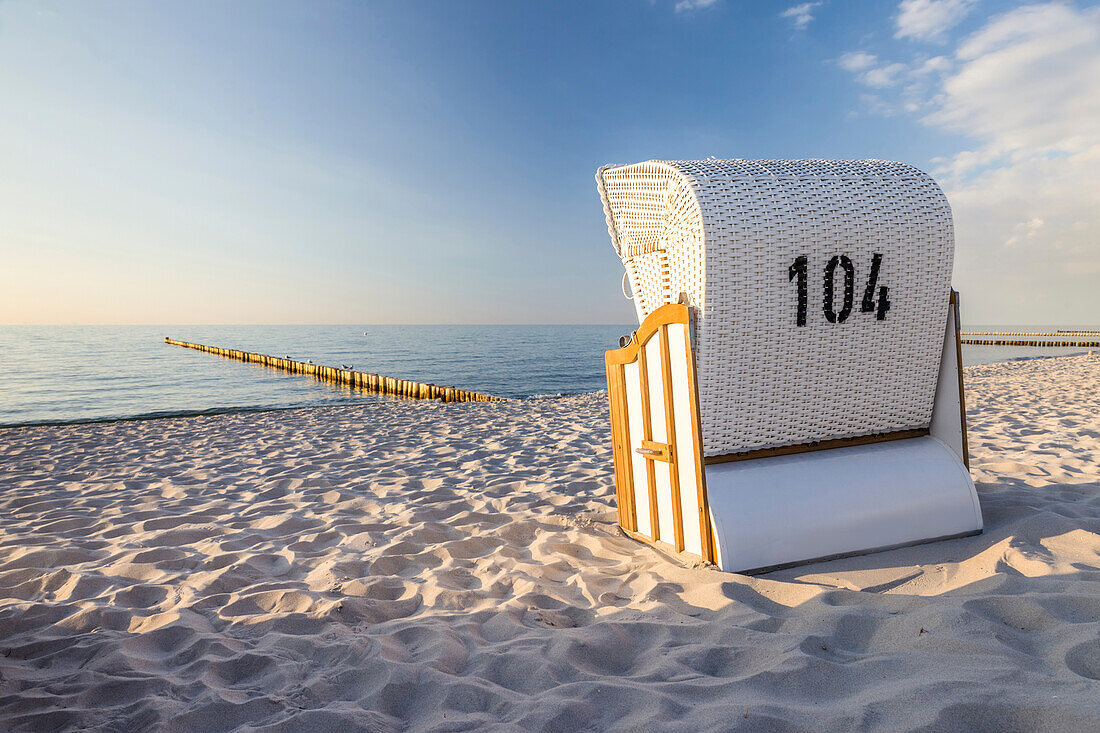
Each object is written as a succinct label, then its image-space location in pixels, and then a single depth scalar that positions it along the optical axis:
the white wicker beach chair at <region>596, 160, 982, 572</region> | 2.62
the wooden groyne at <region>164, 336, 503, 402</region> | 14.88
